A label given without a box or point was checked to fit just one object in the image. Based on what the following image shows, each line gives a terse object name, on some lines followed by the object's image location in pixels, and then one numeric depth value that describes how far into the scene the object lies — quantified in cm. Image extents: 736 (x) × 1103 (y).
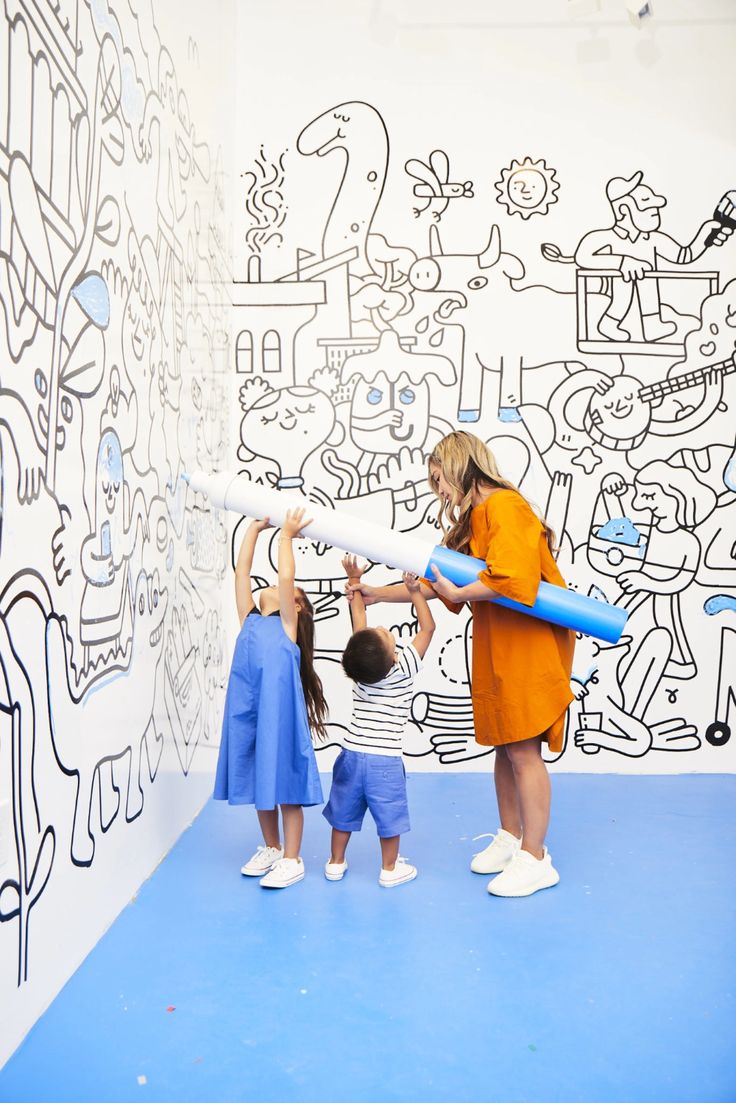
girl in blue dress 241
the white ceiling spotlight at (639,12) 361
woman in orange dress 239
